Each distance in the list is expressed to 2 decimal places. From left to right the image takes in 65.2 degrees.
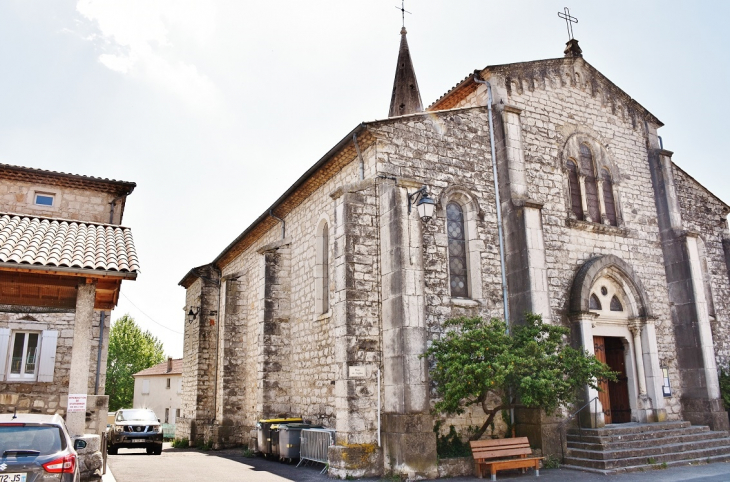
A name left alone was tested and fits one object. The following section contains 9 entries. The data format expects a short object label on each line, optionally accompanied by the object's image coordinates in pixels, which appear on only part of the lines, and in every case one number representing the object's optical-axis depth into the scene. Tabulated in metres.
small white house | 38.69
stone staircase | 11.03
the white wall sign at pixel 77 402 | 8.22
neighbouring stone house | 8.30
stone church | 10.98
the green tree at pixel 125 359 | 44.97
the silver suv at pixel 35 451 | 5.68
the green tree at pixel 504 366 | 10.12
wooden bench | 10.39
